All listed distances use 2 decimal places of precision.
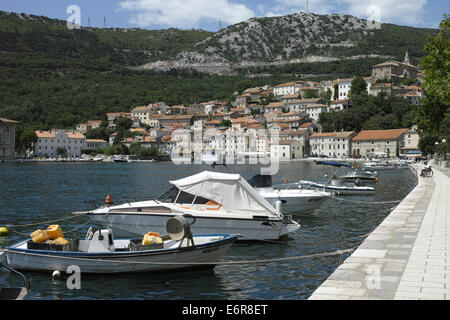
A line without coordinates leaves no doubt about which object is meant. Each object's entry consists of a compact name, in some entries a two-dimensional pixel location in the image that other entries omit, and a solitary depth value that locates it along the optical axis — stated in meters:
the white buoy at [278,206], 16.65
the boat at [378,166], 71.75
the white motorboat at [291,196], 21.19
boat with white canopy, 15.20
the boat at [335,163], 38.22
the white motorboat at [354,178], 42.88
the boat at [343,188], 32.38
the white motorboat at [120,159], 136.75
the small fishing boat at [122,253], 11.46
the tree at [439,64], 27.08
